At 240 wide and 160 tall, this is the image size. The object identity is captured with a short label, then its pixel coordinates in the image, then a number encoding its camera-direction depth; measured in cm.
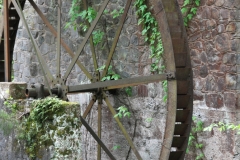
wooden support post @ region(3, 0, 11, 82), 1131
